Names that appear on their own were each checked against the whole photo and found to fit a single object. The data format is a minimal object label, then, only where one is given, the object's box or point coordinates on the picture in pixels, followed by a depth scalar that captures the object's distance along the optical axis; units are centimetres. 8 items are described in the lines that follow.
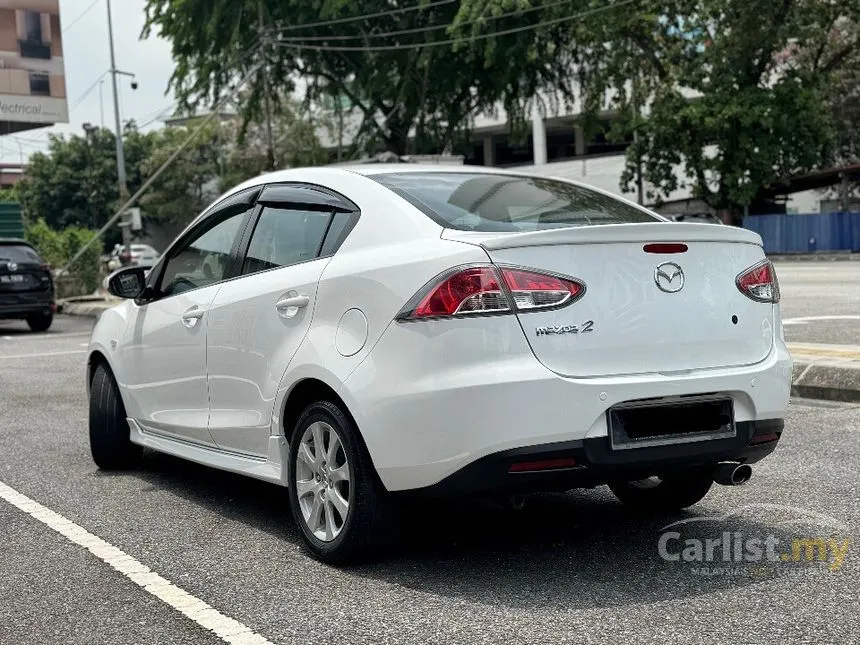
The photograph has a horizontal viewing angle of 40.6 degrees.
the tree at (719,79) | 3388
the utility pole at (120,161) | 3151
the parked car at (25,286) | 1938
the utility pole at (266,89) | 3088
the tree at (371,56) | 3133
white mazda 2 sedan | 403
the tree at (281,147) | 5434
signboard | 4191
